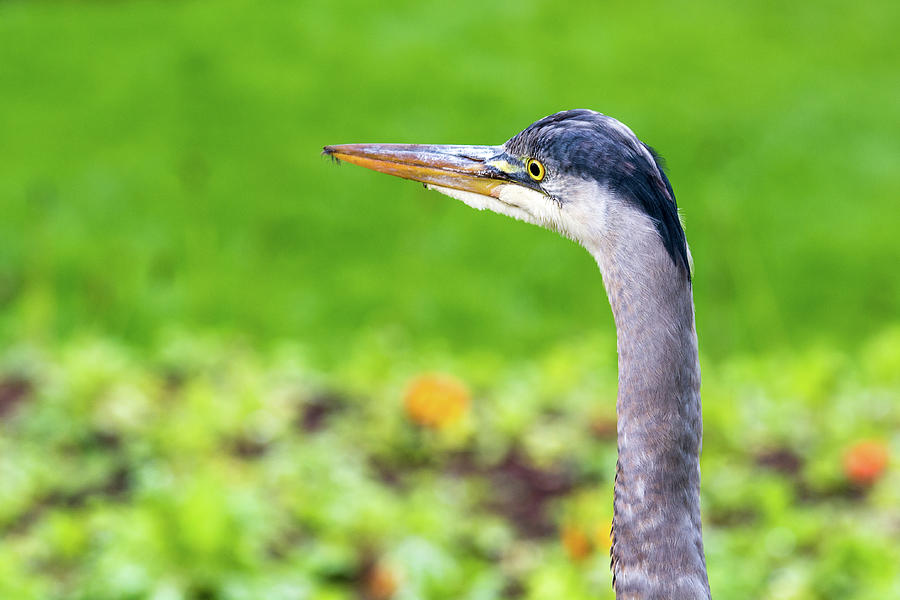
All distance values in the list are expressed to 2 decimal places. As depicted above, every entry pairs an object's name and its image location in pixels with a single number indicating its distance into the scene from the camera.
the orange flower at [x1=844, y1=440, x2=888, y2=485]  8.55
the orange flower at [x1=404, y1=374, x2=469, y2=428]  9.47
